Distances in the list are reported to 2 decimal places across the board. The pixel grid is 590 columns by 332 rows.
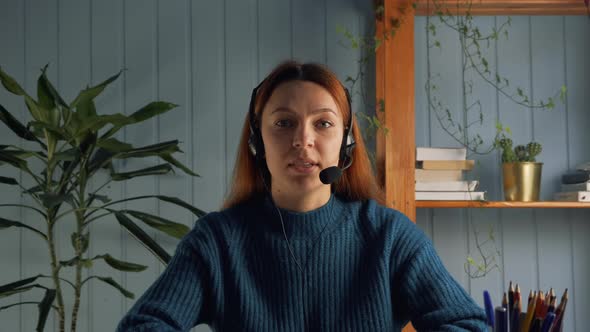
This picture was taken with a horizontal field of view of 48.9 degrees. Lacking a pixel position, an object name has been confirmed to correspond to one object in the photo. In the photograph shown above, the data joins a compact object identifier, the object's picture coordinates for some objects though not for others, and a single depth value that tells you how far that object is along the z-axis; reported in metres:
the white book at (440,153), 2.35
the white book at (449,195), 2.32
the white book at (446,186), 2.32
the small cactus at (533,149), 2.37
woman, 1.13
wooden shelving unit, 2.31
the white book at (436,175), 2.34
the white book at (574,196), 2.35
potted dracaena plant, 2.09
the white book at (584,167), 2.39
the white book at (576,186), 2.36
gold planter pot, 2.35
